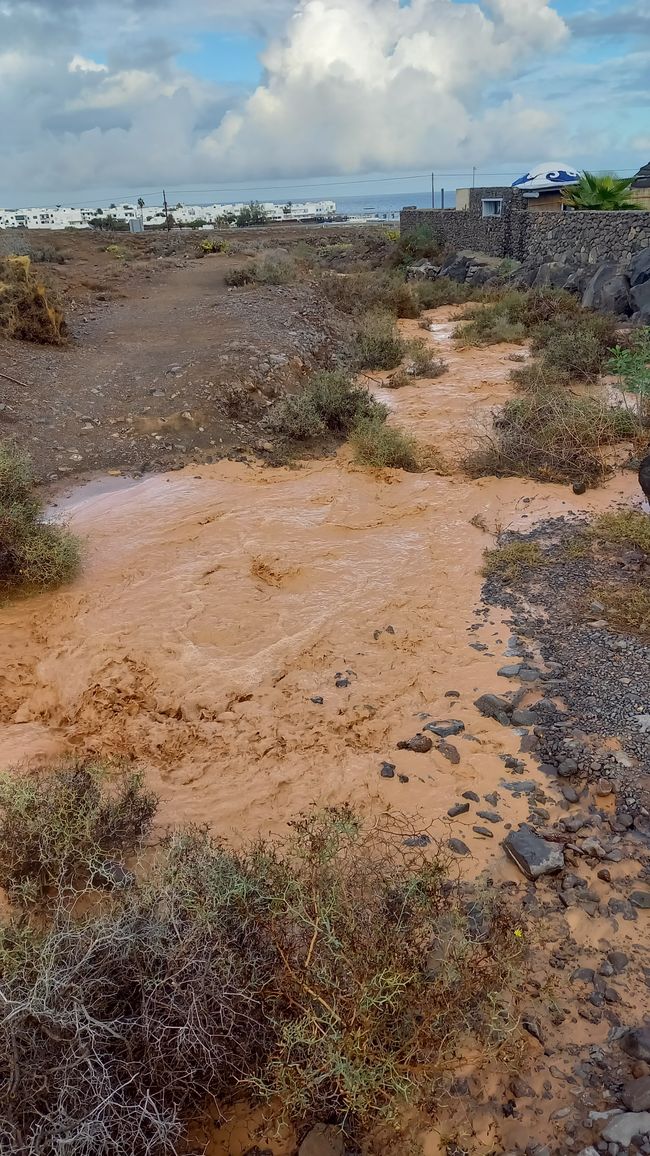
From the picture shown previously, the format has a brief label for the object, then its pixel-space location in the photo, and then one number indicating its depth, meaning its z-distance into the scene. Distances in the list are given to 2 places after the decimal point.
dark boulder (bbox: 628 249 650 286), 14.31
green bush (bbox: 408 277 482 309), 19.70
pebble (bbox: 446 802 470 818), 3.77
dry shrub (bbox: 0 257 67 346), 11.20
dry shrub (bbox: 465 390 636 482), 8.24
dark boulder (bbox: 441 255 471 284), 21.92
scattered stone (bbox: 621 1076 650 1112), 2.30
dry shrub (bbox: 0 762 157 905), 3.06
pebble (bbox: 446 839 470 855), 3.48
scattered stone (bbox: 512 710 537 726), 4.42
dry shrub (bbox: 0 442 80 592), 6.00
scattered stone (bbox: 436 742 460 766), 4.19
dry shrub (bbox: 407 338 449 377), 12.90
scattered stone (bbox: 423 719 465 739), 4.43
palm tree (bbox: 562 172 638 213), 17.77
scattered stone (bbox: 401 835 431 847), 3.56
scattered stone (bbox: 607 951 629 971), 2.84
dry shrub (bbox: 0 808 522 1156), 2.07
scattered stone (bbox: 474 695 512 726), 4.48
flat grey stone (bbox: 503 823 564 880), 3.31
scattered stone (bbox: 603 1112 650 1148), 2.21
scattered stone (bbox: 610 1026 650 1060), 2.47
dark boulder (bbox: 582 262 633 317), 14.25
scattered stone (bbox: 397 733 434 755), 4.29
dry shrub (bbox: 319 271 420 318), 17.31
